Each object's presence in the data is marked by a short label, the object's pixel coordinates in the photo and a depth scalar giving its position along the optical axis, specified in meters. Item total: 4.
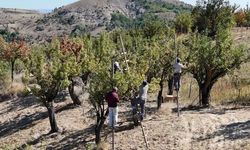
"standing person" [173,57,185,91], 24.90
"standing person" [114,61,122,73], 23.97
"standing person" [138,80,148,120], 22.54
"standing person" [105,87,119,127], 19.97
